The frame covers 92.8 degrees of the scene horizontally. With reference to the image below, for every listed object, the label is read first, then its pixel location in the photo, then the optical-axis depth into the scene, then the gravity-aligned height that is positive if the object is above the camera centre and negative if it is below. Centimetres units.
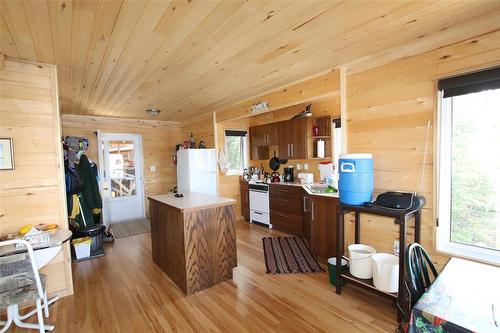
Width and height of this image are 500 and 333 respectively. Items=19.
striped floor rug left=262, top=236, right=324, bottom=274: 298 -141
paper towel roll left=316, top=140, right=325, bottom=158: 436 +13
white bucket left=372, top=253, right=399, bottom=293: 204 -105
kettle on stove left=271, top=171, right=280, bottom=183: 484 -44
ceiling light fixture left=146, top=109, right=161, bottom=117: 442 +90
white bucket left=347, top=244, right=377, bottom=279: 225 -104
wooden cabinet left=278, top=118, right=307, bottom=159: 441 +34
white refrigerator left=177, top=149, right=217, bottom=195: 474 -24
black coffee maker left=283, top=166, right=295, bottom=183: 482 -38
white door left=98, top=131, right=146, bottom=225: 538 -39
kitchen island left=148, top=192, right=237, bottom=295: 247 -91
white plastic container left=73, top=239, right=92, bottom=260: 341 -127
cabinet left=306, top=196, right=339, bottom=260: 297 -93
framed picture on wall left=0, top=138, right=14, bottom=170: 220 +8
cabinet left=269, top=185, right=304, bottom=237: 412 -95
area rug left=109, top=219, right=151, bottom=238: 464 -143
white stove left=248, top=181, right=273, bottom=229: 477 -95
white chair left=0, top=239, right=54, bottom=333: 175 -93
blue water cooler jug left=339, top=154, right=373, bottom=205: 214 -21
